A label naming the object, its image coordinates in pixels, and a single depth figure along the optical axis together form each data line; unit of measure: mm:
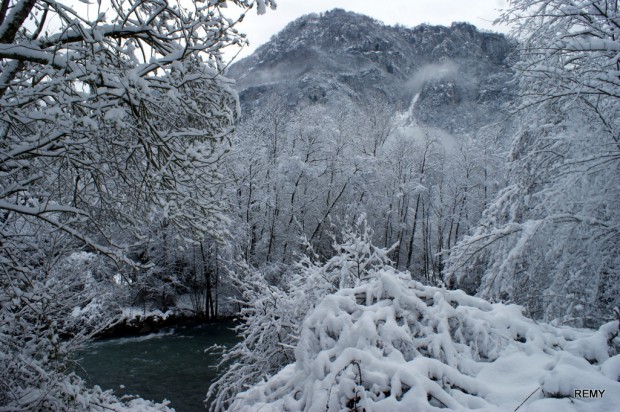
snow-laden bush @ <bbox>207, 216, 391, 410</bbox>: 7060
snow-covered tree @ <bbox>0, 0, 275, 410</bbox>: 3502
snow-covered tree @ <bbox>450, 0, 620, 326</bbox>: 5867
